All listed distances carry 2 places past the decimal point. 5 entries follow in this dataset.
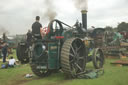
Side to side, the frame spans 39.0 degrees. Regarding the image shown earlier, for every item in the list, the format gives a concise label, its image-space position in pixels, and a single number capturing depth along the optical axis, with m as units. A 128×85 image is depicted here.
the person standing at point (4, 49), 10.90
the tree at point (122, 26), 44.07
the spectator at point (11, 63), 8.55
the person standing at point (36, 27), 6.24
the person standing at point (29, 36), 8.38
